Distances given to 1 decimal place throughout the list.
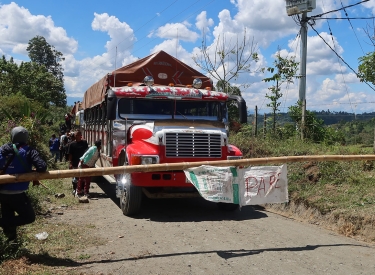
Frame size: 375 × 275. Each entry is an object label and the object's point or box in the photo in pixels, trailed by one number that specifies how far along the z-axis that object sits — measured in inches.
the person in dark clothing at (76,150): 426.6
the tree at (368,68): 491.2
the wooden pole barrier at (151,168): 194.7
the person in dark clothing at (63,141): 655.7
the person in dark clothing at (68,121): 781.3
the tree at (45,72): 1430.4
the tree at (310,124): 526.0
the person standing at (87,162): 381.1
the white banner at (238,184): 240.8
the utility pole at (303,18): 649.0
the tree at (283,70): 611.8
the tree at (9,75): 1327.5
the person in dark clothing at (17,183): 196.2
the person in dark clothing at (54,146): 651.4
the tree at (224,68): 728.3
